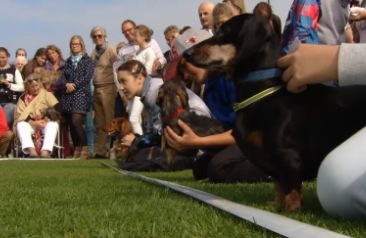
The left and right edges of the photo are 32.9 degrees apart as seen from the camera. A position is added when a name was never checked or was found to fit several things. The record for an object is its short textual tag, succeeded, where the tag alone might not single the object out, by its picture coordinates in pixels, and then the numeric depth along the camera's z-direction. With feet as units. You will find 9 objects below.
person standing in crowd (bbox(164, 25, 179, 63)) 30.25
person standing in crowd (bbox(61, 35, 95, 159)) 34.45
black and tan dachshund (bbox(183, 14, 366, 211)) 7.91
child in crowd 29.14
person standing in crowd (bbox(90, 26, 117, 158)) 34.19
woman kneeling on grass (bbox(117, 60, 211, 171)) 18.93
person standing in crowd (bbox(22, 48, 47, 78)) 38.45
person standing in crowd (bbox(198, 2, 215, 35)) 25.49
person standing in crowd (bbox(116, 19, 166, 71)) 29.37
